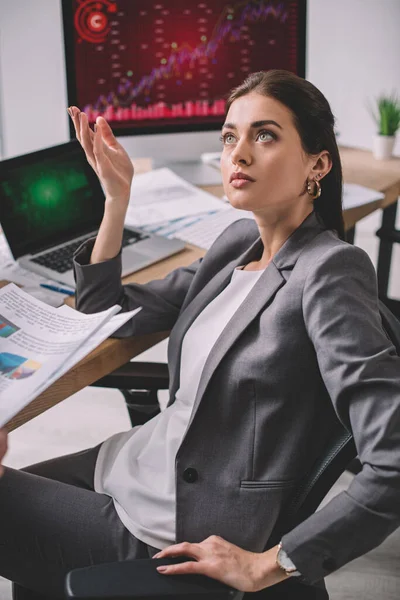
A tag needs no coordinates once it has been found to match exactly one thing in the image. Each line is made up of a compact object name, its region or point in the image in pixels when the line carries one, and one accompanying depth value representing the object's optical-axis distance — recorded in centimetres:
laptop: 170
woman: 103
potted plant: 264
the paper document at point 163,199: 207
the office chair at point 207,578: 95
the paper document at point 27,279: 157
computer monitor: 213
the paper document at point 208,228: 194
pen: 160
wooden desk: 131
